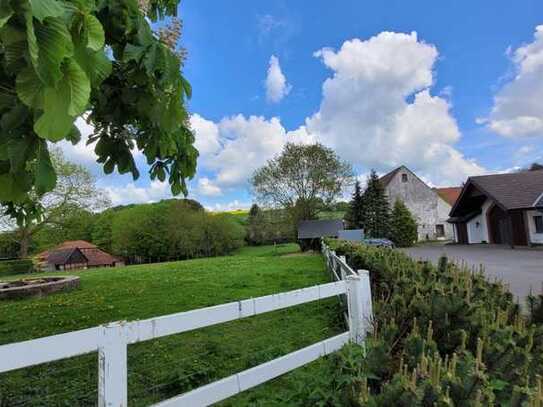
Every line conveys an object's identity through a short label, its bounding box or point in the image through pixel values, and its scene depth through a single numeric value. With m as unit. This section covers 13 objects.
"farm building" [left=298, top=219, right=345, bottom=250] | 28.64
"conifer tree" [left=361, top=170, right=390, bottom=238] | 33.94
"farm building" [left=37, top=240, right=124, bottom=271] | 32.38
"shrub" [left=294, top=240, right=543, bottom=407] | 1.69
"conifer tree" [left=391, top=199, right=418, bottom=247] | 33.50
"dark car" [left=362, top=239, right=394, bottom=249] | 23.77
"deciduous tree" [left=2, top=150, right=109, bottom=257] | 26.62
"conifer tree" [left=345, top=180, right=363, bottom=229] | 34.91
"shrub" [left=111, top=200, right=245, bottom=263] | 35.47
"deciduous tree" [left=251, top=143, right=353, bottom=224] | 31.61
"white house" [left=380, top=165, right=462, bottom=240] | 38.38
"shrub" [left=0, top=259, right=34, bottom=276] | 22.03
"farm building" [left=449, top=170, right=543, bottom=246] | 20.41
